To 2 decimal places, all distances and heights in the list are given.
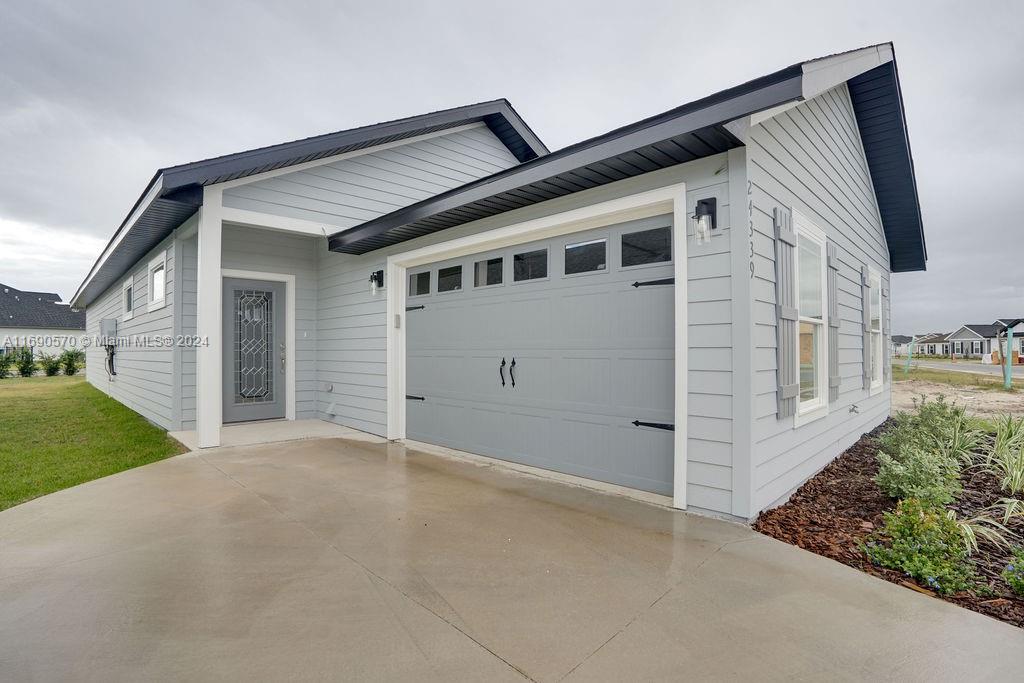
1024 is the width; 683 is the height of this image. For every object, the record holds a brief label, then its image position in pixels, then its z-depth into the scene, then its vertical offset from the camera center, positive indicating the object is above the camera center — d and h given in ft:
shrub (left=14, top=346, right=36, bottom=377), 58.13 -2.01
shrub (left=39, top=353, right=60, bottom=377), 62.28 -2.42
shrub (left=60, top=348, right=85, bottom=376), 63.82 -2.08
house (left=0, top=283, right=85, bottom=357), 79.41 +4.22
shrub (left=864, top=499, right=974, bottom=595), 7.84 -3.64
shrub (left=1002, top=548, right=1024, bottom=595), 7.54 -3.70
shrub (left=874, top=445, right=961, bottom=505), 10.69 -3.20
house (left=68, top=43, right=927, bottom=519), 10.73 +2.05
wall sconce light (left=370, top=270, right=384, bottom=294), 20.39 +2.79
